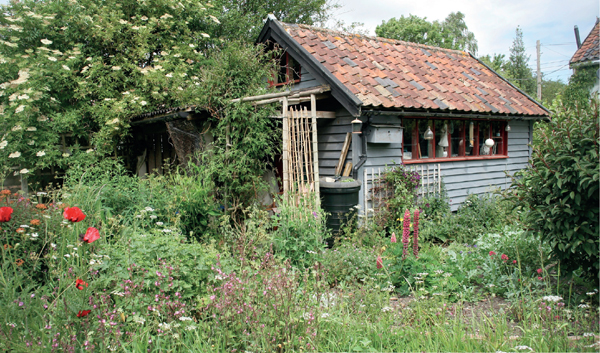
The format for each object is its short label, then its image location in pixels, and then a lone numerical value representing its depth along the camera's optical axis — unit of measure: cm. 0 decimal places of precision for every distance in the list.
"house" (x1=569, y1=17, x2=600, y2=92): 1359
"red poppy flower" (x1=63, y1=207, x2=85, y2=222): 267
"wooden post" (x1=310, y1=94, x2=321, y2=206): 687
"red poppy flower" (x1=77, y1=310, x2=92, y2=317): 236
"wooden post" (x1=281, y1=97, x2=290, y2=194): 685
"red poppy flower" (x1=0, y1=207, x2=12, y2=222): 275
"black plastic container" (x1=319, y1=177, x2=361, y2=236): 694
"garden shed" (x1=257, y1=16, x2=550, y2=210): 763
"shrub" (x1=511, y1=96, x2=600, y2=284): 337
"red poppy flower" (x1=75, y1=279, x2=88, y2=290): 244
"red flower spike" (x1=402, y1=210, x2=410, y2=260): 446
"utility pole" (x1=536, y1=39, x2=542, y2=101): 2133
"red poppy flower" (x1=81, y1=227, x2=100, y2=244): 258
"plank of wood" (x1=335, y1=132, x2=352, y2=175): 764
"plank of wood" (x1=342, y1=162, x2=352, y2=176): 762
